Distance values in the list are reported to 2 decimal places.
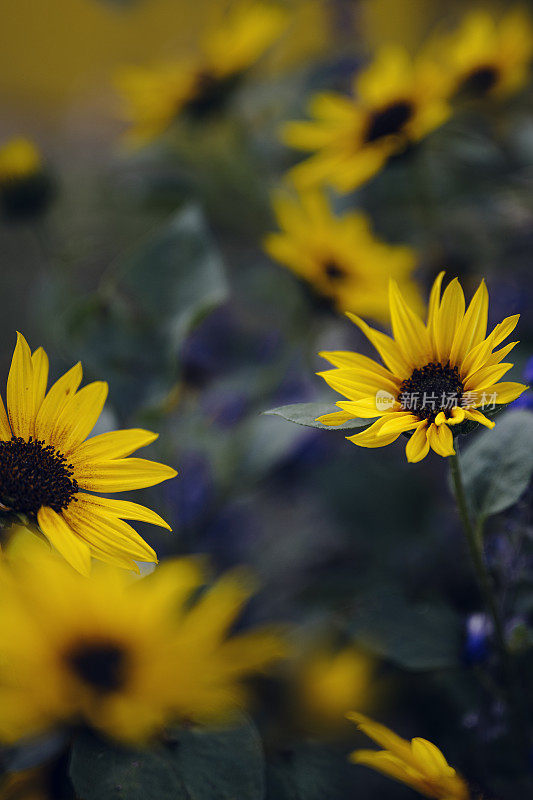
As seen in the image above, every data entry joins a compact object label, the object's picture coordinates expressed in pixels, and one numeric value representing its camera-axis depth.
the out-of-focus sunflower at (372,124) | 1.25
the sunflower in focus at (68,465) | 1.02
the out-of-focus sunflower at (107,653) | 1.04
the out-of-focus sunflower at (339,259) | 1.24
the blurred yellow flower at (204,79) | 1.47
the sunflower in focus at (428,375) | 1.01
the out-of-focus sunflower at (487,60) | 1.33
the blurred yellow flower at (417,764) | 1.02
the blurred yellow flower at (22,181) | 1.42
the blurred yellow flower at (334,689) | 1.17
